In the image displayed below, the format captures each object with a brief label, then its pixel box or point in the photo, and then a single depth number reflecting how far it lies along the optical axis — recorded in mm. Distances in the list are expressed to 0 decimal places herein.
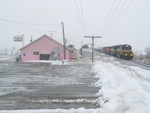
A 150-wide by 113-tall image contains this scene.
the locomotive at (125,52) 36375
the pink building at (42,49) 38938
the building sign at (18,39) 59406
